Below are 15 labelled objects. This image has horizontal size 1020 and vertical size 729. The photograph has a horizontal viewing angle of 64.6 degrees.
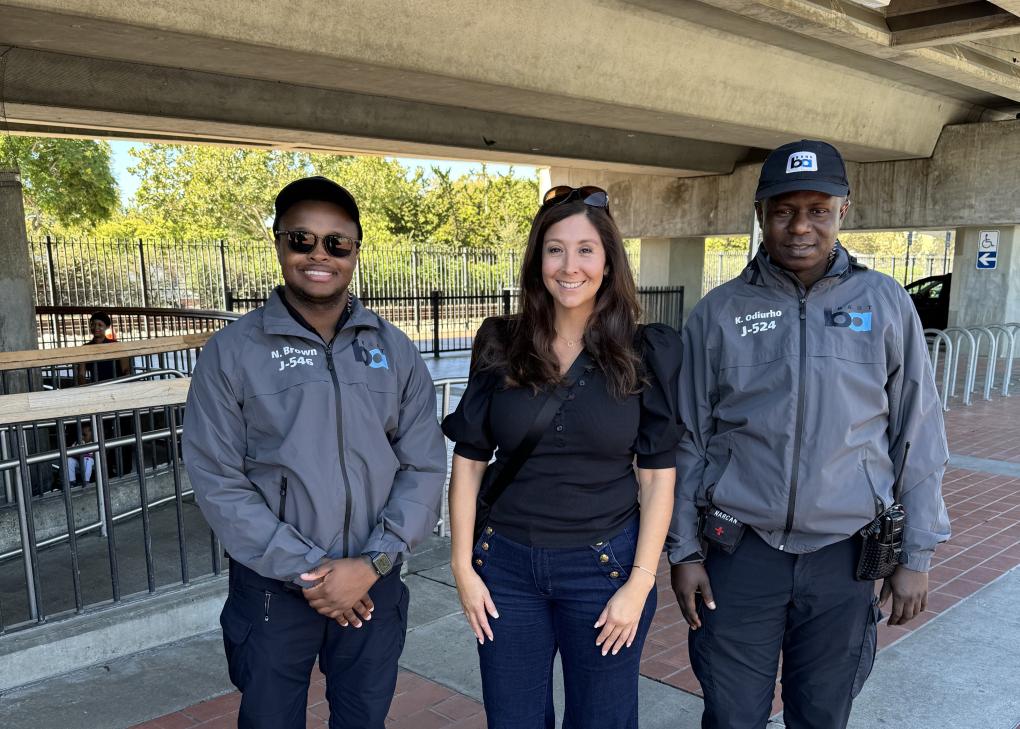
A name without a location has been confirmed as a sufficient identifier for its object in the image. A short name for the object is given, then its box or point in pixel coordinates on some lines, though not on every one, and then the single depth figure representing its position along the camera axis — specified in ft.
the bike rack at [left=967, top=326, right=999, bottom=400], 37.76
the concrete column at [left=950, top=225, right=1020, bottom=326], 55.06
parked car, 65.72
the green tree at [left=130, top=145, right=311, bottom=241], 111.45
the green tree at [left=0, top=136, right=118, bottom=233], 68.44
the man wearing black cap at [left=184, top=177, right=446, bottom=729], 7.21
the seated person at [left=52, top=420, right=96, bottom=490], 21.50
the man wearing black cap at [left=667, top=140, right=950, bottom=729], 7.39
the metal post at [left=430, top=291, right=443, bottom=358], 57.31
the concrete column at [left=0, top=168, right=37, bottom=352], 23.45
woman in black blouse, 7.19
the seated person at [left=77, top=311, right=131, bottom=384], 24.41
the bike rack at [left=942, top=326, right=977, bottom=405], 36.38
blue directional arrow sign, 54.70
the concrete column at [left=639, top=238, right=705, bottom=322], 73.10
